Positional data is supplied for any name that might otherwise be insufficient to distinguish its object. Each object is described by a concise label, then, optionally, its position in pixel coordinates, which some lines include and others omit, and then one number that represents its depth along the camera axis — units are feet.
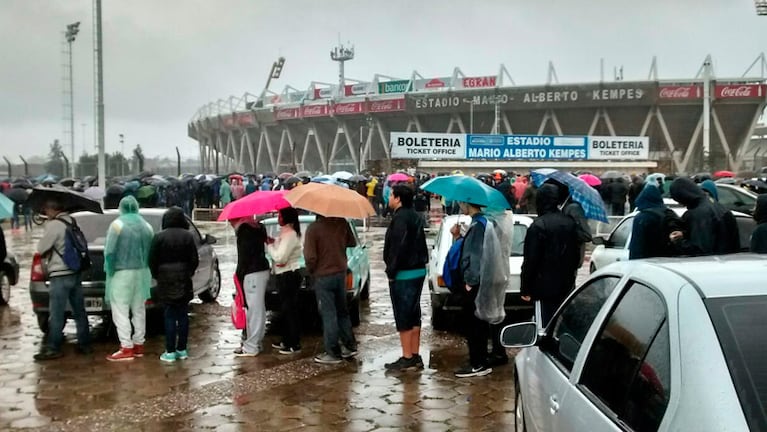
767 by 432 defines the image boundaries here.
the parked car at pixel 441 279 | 29.89
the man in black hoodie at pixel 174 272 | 25.52
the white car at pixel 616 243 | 32.04
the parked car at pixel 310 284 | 29.68
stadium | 214.48
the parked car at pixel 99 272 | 28.60
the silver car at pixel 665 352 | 7.05
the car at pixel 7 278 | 36.94
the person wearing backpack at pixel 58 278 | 26.08
